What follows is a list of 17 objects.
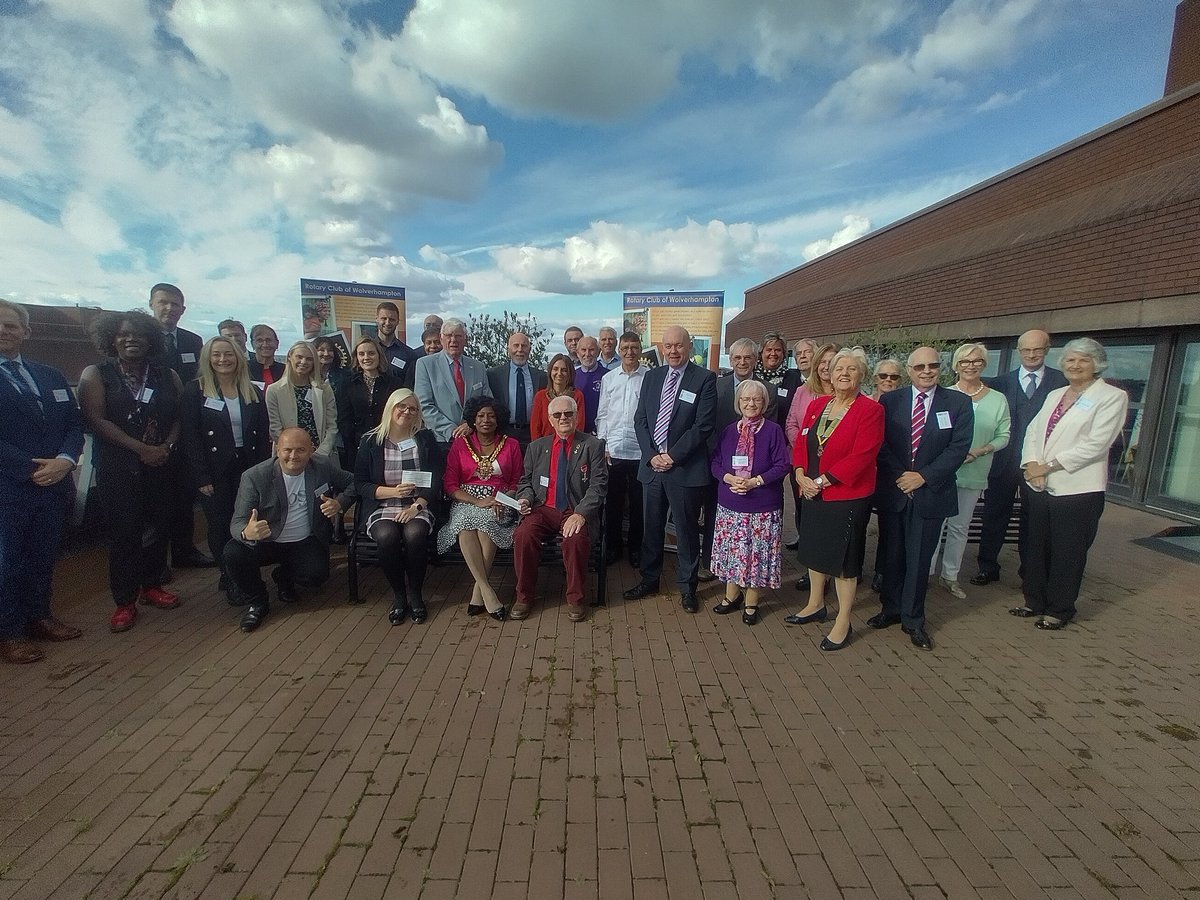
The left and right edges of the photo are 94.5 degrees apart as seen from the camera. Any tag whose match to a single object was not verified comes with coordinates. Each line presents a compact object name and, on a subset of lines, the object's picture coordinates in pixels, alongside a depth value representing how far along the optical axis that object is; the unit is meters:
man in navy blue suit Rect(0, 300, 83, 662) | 3.12
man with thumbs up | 3.69
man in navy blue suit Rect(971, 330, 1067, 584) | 4.55
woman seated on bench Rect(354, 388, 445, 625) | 3.84
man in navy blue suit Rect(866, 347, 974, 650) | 3.57
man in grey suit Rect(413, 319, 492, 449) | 4.85
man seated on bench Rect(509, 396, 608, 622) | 3.91
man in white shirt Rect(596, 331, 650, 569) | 4.83
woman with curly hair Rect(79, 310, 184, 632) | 3.59
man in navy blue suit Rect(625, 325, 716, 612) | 4.03
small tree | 11.34
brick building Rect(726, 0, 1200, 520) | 7.11
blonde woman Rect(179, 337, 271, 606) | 3.89
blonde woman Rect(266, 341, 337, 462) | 4.27
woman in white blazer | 3.71
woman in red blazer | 3.41
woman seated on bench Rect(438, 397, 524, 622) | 3.94
